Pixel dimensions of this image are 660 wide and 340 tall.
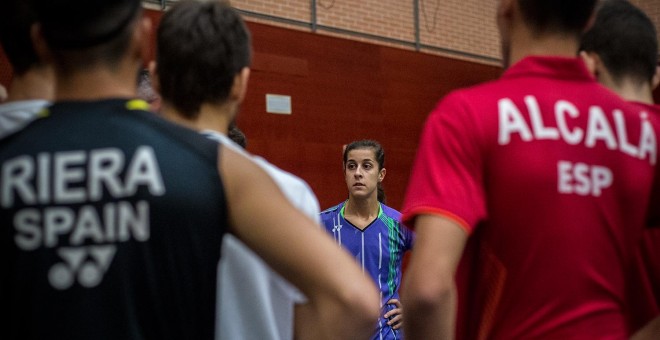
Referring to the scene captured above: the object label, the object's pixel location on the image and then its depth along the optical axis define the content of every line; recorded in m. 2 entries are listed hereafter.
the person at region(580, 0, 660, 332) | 4.73
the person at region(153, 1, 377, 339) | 4.53
